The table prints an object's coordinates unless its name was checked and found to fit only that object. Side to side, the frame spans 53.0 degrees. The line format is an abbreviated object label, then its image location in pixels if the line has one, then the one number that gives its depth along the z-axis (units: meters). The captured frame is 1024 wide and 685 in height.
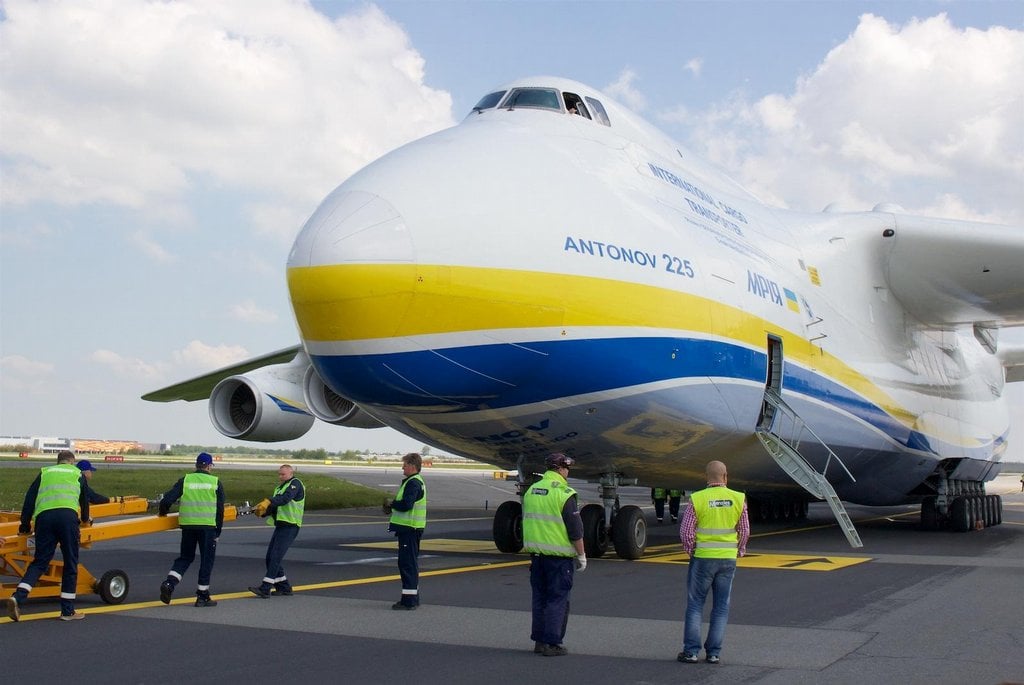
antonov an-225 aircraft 9.10
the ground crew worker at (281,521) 8.95
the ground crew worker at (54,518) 7.81
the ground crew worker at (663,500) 21.73
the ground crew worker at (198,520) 8.43
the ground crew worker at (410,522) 8.30
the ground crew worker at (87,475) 8.46
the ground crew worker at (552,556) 6.45
